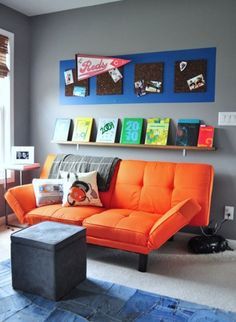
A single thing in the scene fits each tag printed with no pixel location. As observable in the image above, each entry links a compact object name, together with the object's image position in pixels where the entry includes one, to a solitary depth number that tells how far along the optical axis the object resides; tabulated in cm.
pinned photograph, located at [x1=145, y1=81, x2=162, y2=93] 332
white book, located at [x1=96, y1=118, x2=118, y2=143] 354
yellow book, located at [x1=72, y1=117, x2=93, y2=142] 366
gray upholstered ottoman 208
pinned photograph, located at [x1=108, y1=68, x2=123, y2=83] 348
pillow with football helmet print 307
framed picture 364
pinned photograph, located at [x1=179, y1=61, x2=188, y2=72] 319
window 364
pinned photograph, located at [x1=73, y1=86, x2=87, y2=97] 369
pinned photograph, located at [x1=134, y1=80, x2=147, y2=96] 338
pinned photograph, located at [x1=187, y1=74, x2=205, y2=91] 313
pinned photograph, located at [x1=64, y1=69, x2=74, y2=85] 374
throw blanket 323
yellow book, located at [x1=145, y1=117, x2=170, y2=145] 329
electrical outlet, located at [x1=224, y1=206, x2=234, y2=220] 312
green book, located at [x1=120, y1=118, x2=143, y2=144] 340
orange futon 249
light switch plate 304
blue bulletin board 311
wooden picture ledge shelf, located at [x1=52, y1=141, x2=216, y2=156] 314
